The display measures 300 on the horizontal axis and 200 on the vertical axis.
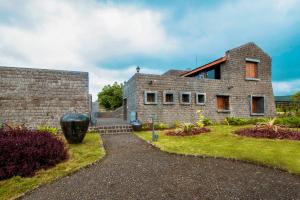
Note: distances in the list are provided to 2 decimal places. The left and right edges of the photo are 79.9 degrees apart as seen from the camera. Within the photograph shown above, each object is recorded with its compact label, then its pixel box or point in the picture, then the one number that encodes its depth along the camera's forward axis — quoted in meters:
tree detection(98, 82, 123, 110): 33.22
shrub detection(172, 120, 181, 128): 13.82
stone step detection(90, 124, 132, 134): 11.78
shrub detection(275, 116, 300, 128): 12.08
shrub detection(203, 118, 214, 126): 14.19
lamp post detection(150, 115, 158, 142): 8.48
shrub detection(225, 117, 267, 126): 14.31
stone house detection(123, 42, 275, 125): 13.64
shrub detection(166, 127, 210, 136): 9.88
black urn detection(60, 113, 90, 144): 7.68
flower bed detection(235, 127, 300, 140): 8.23
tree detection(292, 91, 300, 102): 32.41
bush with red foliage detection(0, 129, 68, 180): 4.53
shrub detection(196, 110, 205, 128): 14.33
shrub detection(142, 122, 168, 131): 12.65
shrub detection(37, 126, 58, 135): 9.82
